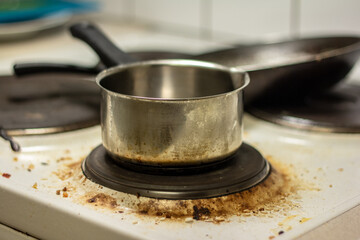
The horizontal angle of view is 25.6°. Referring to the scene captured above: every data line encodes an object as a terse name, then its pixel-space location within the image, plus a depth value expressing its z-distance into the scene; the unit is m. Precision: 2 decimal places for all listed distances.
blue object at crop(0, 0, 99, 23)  1.45
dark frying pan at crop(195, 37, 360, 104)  0.89
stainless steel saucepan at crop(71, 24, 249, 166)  0.69
